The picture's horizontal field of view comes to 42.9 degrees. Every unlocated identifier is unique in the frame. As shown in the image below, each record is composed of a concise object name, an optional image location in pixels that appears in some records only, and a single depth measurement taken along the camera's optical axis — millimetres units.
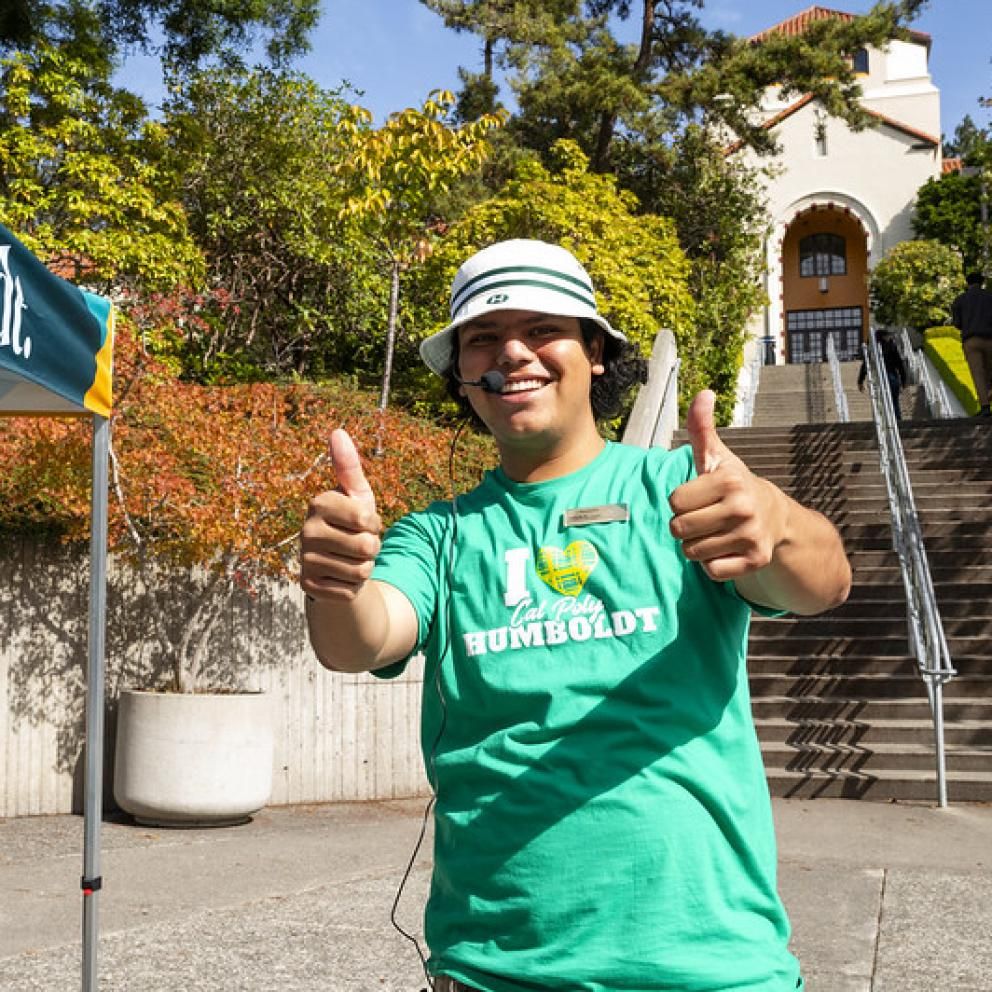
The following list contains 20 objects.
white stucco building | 43719
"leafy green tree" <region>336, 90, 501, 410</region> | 12859
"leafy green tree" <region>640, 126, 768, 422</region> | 23109
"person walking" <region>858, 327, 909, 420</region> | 19186
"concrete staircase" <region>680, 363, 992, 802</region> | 8766
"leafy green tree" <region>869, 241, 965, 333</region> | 38031
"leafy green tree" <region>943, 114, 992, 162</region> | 90438
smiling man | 1680
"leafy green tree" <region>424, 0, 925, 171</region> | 22062
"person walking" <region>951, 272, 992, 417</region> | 14750
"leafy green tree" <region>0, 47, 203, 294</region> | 13312
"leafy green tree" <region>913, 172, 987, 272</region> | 39656
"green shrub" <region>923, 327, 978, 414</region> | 22094
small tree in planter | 7953
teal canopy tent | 3996
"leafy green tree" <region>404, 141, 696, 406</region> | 15398
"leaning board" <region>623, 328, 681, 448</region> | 12547
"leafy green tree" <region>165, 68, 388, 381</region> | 16078
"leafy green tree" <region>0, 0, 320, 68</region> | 13969
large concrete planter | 7918
